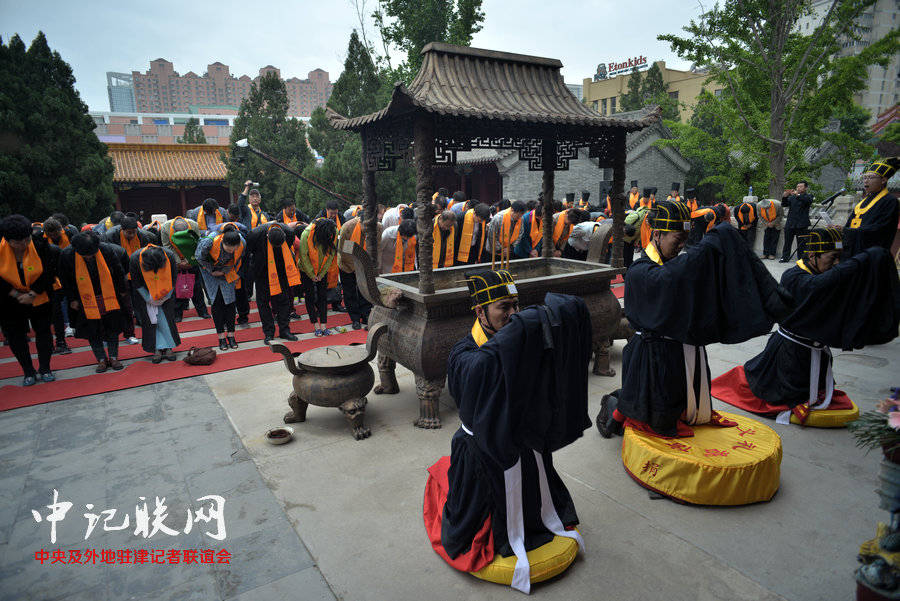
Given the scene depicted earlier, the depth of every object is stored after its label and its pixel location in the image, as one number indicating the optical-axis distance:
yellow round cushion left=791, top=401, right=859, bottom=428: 4.42
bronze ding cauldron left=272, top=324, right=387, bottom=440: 4.54
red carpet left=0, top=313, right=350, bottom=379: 6.51
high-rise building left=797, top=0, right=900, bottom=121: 50.97
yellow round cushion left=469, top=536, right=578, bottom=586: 2.74
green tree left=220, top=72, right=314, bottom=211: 17.83
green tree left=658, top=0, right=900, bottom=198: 13.93
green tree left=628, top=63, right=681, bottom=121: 35.88
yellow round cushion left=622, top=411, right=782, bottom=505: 3.33
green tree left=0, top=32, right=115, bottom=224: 11.91
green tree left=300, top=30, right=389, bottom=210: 16.95
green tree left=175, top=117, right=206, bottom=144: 32.81
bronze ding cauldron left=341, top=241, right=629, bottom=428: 4.72
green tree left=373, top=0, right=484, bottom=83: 20.55
